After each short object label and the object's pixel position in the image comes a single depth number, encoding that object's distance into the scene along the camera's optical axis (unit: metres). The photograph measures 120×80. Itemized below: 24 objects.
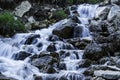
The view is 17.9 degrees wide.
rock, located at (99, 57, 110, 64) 12.97
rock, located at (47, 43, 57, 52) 14.61
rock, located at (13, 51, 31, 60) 13.87
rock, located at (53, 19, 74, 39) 16.20
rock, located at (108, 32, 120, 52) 13.86
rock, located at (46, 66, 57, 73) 12.19
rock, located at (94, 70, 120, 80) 10.99
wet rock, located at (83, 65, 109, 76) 11.76
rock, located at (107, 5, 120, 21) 17.61
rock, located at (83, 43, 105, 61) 13.26
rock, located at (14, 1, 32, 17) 19.42
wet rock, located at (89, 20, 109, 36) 16.33
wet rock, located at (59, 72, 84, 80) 11.59
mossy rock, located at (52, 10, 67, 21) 19.16
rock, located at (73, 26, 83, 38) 16.40
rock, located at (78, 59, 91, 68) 12.65
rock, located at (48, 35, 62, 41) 15.77
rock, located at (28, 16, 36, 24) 18.86
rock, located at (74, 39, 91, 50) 14.81
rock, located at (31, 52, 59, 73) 12.35
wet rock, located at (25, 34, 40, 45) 15.68
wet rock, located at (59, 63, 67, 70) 12.65
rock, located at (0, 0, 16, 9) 19.62
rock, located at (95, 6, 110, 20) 18.49
